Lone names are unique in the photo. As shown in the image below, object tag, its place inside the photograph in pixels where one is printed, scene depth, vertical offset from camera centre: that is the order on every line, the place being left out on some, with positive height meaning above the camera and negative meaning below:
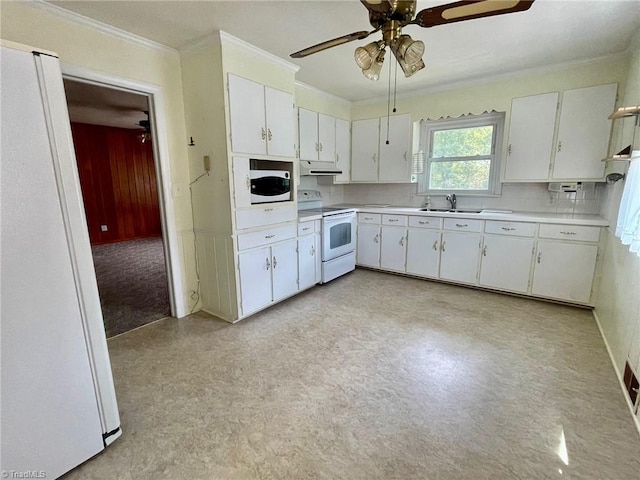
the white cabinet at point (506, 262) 3.31 -0.89
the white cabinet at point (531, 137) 3.29 +0.51
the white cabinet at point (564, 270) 3.01 -0.90
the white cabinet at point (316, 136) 3.79 +0.64
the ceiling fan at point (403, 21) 1.36 +0.79
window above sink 3.87 +0.39
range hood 3.74 +0.21
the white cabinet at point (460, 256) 3.61 -0.89
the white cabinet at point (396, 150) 4.25 +0.48
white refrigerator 1.17 -0.41
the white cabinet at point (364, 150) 4.50 +0.51
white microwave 2.88 -0.01
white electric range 3.84 -0.66
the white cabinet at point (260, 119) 2.62 +0.62
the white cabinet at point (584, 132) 3.02 +0.51
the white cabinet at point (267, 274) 2.88 -0.91
